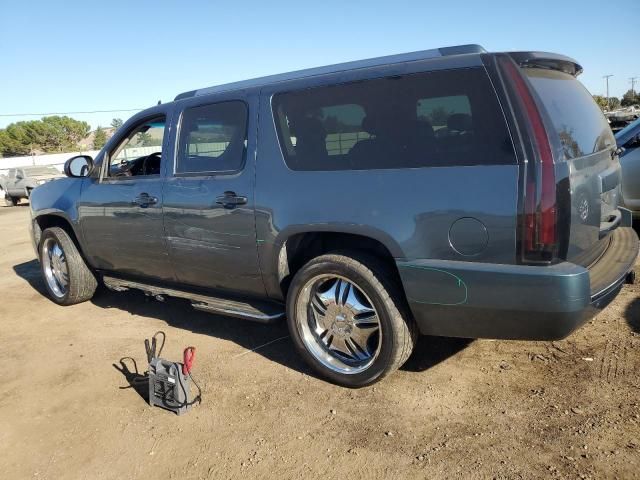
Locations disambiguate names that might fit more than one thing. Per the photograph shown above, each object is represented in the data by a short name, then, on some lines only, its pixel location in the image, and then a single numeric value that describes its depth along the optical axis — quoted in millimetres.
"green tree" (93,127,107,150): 83462
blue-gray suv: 2666
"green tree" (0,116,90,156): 76688
